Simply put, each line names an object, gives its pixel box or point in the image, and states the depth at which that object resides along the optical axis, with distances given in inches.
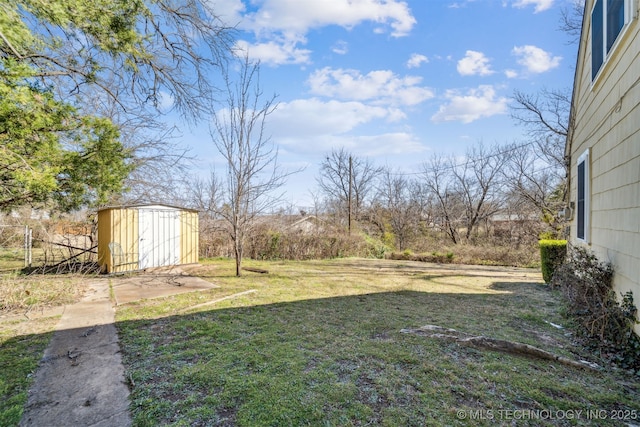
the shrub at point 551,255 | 266.4
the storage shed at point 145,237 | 297.7
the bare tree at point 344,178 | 814.5
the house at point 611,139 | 116.4
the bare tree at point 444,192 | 697.0
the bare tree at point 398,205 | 709.9
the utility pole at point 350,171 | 684.8
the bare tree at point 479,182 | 676.7
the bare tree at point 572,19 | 380.2
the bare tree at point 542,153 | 452.4
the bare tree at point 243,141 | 275.6
